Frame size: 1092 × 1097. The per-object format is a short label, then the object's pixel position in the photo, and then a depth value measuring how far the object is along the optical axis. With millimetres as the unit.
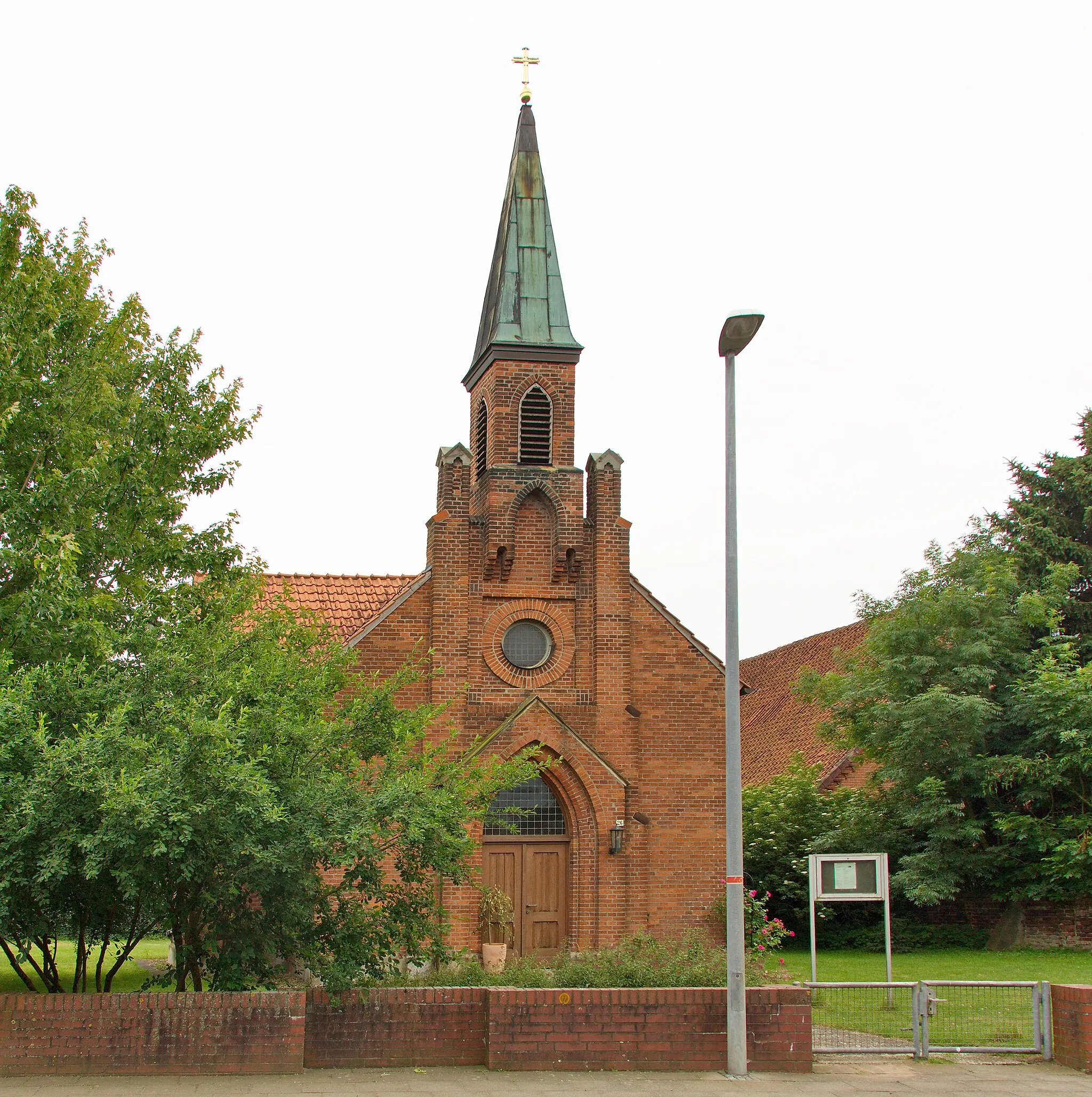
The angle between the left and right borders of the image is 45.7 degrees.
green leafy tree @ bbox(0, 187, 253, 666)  13844
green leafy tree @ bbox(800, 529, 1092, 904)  24828
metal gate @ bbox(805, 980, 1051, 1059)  12984
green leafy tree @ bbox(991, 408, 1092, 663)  28016
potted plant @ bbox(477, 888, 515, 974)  20578
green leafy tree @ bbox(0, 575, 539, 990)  10742
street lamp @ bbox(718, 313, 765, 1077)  11891
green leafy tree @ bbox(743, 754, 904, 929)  26766
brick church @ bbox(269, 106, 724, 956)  21688
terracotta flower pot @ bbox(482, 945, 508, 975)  20438
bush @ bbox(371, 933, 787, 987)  12680
